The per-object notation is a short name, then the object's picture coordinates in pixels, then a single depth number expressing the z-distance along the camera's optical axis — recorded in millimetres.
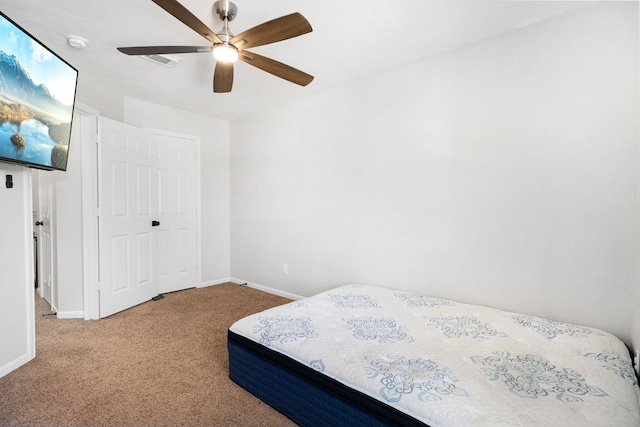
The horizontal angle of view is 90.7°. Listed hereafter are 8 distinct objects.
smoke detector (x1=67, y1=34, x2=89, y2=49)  2400
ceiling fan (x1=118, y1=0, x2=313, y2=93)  1654
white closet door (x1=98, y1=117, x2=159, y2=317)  3199
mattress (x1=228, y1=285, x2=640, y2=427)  1205
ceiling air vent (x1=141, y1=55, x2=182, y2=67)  2705
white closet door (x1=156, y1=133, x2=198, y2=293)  4027
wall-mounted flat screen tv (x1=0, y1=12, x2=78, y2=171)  1711
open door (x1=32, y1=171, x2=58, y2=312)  3285
